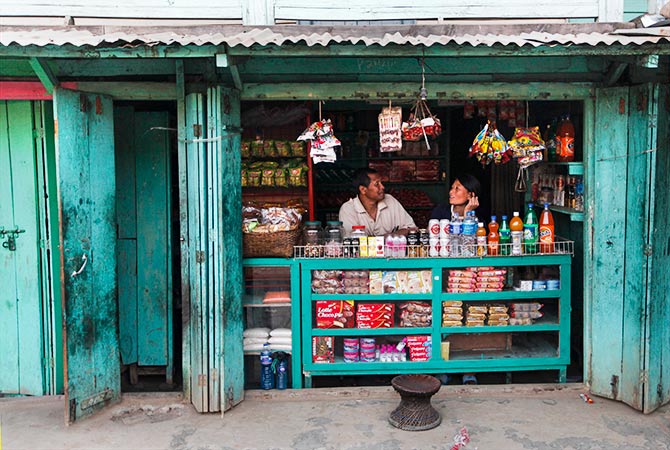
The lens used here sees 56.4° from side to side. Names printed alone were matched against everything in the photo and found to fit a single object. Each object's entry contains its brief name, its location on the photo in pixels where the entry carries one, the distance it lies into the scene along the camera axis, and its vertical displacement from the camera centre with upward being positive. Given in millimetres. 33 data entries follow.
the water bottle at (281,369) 5398 -1474
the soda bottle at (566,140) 5547 +494
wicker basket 5309 -382
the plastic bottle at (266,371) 5383 -1490
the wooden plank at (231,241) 4883 -334
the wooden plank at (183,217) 4934 -134
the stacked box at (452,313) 5414 -1008
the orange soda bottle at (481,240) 5359 -375
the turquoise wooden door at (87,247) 4617 -351
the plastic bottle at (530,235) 5402 -337
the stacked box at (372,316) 5418 -1025
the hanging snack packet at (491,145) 5258 +436
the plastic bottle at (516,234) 5375 -326
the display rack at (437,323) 5363 -1086
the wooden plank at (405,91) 5047 +867
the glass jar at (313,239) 5430 -357
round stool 4672 -1593
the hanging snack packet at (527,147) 5285 +416
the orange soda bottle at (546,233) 5406 -322
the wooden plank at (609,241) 4980 -371
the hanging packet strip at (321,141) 5207 +480
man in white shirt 6023 -117
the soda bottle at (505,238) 5449 -366
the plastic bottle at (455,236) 5430 -341
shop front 4699 -362
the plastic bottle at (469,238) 5402 -359
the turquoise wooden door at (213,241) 4859 -324
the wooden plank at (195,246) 4871 -363
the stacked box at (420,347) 5418 -1299
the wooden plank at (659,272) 4840 -617
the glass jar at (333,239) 5410 -362
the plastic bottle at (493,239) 5402 -372
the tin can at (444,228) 5410 -268
